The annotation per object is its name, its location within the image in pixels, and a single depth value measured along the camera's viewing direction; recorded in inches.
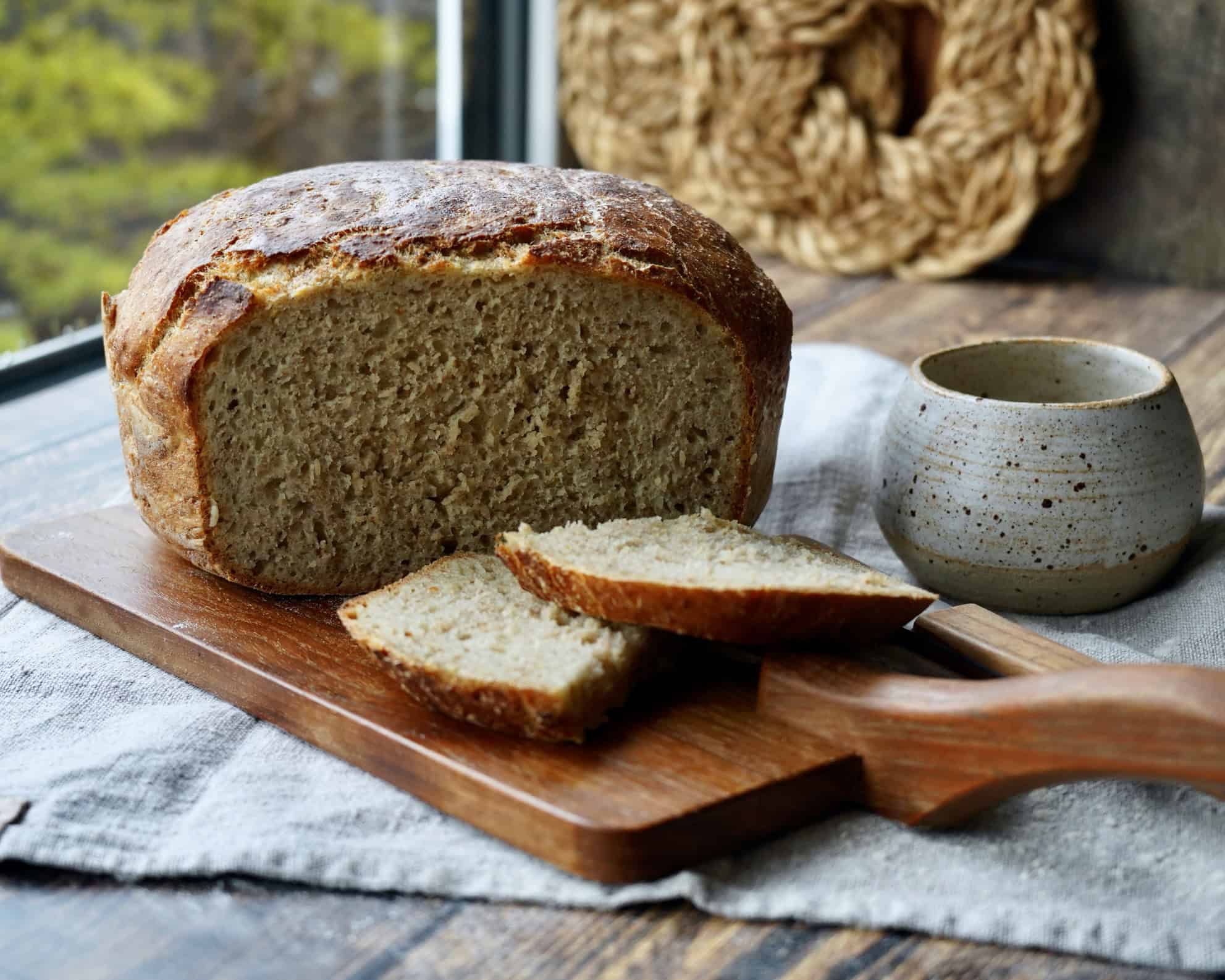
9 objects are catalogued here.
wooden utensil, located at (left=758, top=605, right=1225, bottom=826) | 24.6
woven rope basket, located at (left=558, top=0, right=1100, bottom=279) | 40.8
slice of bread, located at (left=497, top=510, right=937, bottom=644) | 26.7
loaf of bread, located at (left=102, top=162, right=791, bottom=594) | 28.7
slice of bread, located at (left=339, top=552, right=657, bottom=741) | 26.3
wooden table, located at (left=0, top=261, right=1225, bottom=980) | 24.4
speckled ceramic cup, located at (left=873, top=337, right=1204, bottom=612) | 29.0
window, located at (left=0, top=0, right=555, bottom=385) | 40.1
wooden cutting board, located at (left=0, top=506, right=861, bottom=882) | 25.4
